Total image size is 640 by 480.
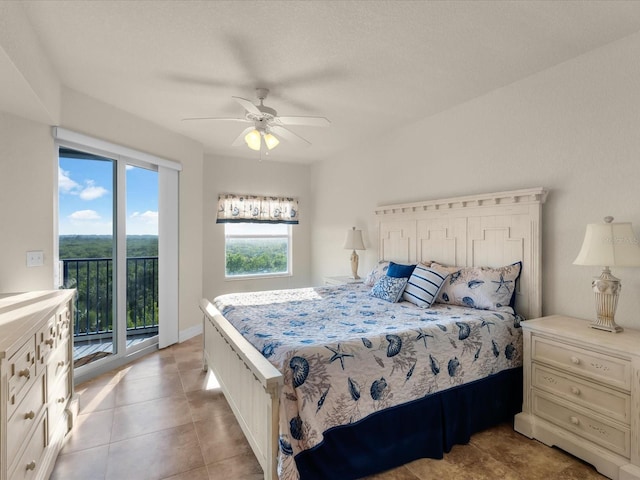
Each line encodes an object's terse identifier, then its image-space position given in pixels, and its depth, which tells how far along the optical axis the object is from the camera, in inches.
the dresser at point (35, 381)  52.2
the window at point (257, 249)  212.2
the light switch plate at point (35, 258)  98.7
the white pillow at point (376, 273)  147.5
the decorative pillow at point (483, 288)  104.2
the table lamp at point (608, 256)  77.7
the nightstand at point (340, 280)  168.9
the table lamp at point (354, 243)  174.9
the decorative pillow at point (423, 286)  112.2
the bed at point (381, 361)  66.6
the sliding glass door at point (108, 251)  121.8
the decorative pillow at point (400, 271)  130.2
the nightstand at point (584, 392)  72.1
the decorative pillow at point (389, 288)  121.0
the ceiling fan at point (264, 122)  105.3
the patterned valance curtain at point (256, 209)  204.8
